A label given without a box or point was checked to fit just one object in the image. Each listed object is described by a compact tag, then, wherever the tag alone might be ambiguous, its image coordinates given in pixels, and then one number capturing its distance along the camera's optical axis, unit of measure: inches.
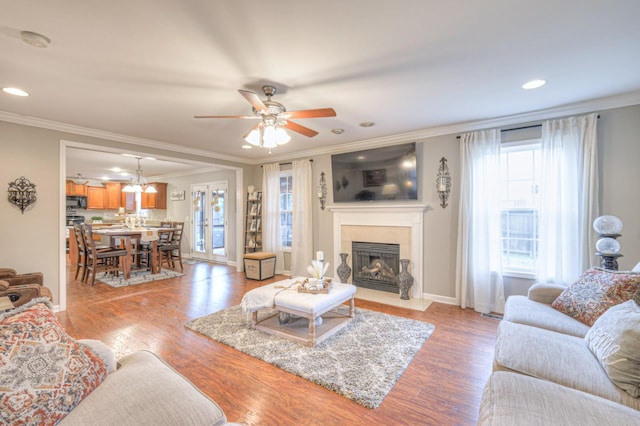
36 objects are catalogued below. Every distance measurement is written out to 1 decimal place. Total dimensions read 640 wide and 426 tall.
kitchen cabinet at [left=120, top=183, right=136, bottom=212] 373.1
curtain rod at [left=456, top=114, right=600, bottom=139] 134.9
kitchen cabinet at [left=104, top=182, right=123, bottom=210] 371.2
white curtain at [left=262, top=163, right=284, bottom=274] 231.9
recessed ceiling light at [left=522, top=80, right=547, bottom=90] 101.3
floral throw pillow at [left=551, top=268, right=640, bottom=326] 76.0
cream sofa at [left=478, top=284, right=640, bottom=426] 43.7
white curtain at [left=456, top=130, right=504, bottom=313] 142.3
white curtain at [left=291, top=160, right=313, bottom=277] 213.0
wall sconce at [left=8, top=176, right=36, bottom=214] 134.6
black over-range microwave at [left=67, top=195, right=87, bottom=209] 354.0
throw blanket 117.0
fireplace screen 179.6
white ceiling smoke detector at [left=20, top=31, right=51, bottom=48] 71.2
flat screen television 168.9
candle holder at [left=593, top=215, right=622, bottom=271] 99.0
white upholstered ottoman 108.7
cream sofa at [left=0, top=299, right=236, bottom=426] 39.4
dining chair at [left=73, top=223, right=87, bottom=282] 212.7
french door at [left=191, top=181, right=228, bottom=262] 292.2
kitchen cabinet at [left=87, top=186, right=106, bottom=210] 362.9
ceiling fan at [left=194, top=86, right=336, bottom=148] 94.5
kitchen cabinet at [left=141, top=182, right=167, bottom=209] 344.5
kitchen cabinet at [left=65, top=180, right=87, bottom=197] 348.2
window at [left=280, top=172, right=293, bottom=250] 230.8
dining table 213.3
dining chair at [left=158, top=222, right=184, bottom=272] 245.6
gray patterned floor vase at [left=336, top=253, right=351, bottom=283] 189.5
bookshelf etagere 246.4
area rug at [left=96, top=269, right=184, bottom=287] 206.4
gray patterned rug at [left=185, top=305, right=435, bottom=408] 85.1
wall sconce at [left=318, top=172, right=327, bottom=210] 207.5
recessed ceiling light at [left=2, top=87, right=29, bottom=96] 103.7
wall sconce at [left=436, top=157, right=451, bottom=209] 158.1
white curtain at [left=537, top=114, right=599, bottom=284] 120.6
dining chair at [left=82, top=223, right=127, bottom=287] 198.2
